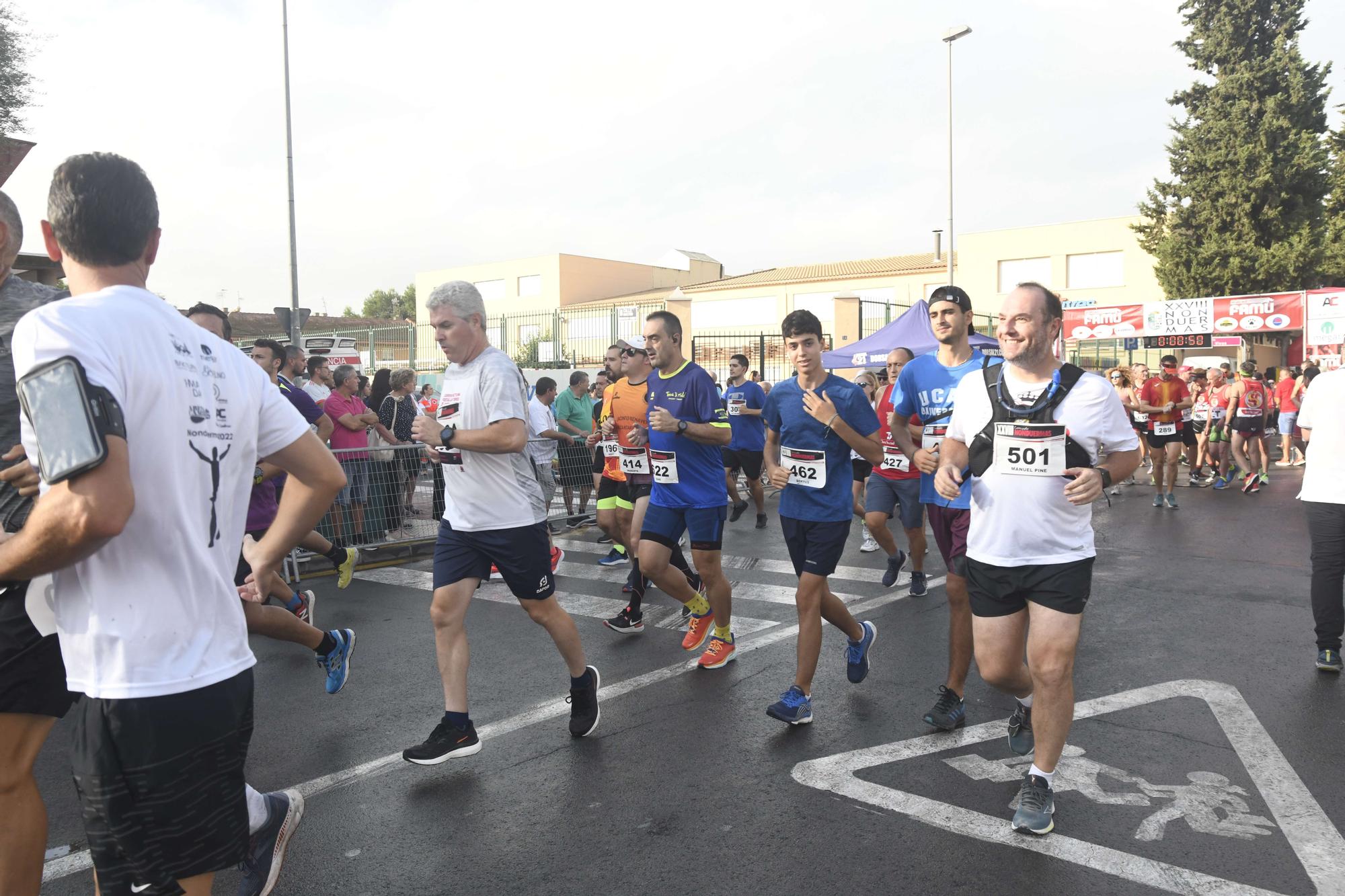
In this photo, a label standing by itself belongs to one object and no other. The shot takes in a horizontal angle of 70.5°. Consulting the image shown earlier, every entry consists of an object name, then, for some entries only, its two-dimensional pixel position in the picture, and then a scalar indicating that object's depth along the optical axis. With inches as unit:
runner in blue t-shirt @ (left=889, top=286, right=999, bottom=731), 179.8
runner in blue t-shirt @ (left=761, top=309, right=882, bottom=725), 185.6
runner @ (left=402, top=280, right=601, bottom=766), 165.8
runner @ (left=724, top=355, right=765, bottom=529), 453.1
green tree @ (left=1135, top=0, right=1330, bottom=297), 1355.8
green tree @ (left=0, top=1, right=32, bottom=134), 866.1
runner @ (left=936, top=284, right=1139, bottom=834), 138.6
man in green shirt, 481.1
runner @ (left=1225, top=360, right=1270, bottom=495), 579.2
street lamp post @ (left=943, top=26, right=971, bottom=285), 994.7
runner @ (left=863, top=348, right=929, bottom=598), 308.7
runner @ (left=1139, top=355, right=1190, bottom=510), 518.3
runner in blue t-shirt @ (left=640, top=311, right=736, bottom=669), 223.1
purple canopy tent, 694.5
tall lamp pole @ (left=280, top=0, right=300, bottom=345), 789.2
